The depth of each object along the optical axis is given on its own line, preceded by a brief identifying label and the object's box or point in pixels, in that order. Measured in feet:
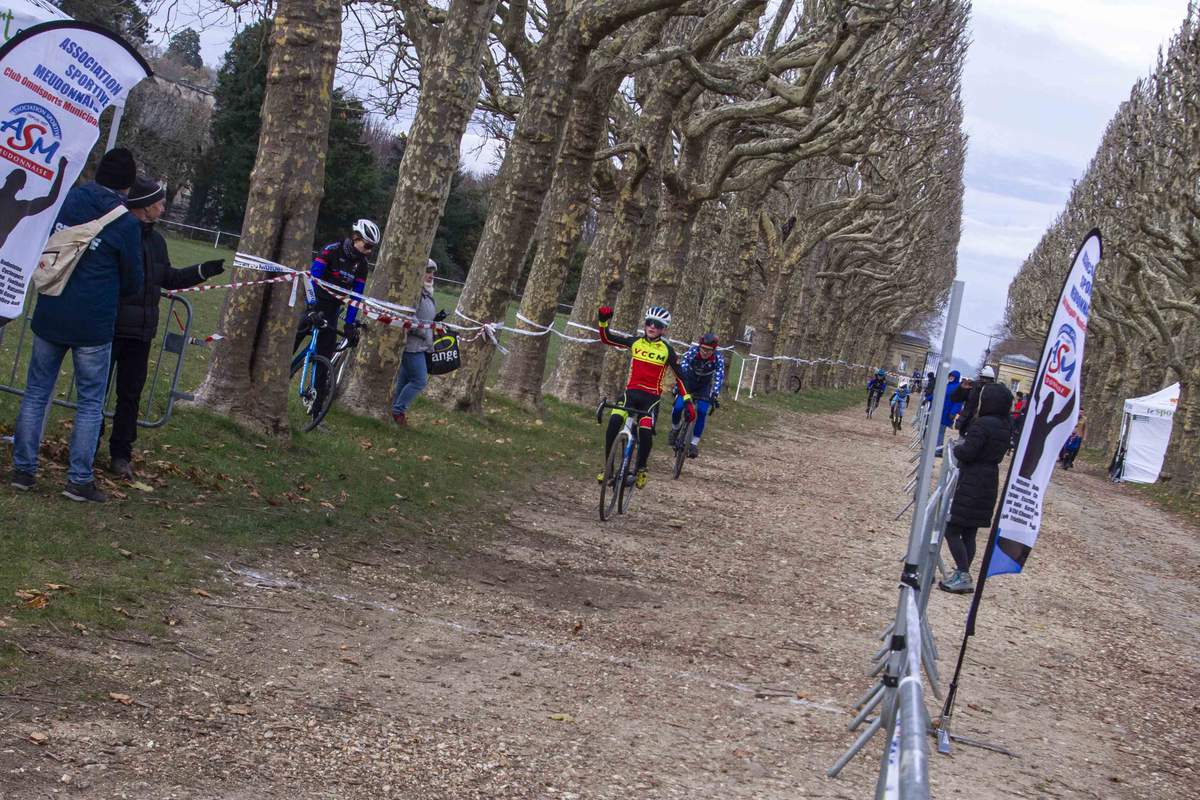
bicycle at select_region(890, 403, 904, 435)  131.99
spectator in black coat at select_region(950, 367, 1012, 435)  81.74
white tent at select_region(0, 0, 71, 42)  34.12
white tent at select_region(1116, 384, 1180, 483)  129.54
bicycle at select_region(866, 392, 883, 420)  159.84
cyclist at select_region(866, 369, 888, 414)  160.39
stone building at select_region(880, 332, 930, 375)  581.94
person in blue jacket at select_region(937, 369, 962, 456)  108.43
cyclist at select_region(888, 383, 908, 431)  132.19
